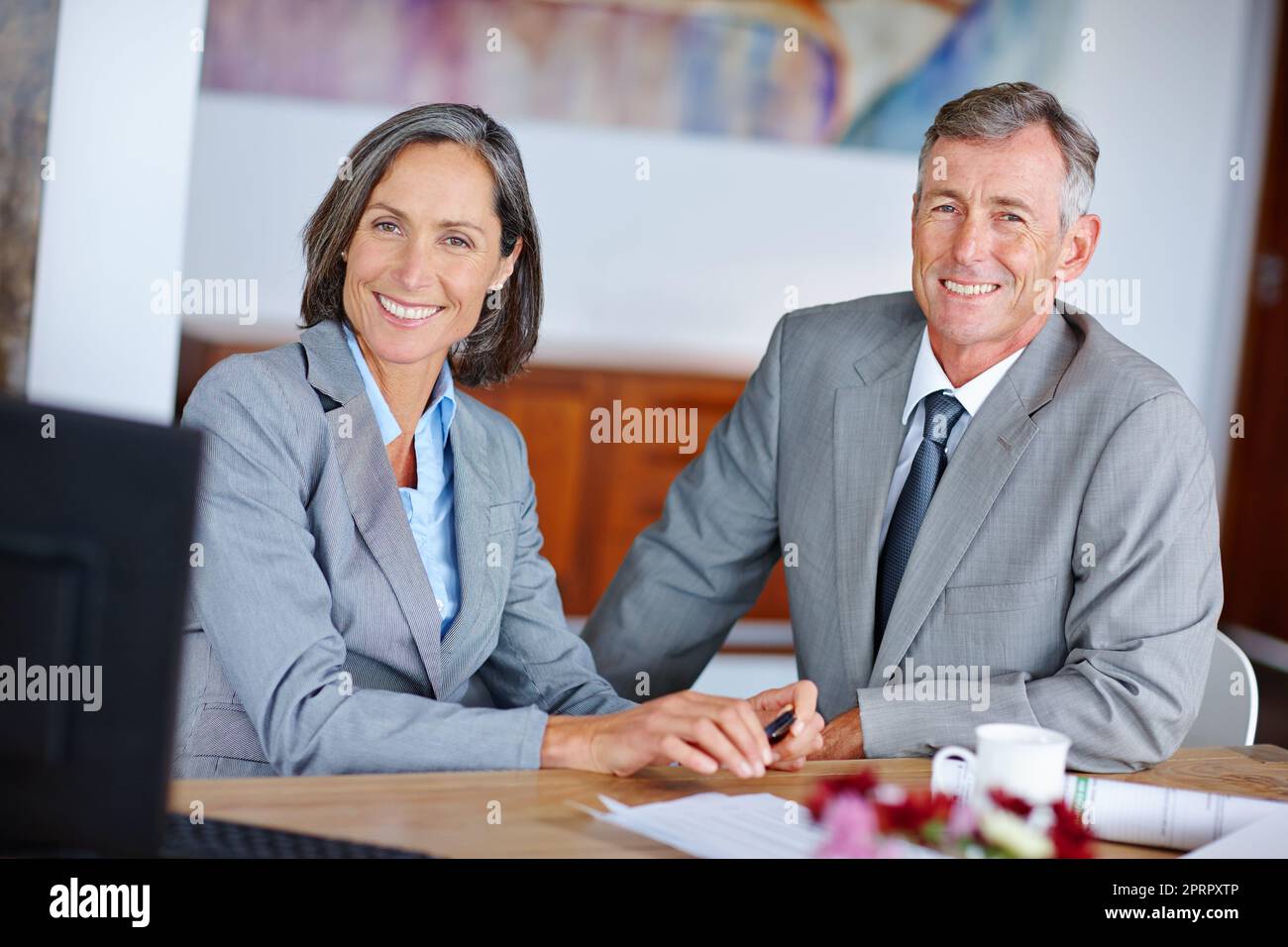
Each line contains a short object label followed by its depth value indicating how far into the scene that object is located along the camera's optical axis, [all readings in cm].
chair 200
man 172
